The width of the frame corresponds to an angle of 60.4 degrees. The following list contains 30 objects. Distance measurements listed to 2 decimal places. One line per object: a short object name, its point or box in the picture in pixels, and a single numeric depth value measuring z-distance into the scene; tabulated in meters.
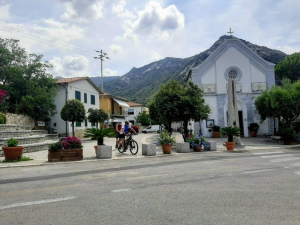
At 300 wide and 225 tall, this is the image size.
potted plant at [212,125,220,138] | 28.22
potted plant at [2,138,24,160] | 10.74
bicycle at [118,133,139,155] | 13.38
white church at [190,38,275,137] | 28.89
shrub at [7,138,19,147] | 10.91
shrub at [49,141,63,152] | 10.84
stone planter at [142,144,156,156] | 12.92
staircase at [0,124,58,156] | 14.40
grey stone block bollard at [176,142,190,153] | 14.46
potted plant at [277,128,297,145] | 18.81
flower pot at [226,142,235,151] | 15.50
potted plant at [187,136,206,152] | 14.88
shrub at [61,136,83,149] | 11.21
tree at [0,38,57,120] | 26.91
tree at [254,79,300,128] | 19.77
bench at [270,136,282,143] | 19.92
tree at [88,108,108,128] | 30.47
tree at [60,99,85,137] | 24.94
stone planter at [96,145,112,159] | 11.89
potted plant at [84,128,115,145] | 12.57
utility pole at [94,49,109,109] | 43.13
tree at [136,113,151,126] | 68.88
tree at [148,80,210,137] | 17.34
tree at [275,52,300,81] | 45.16
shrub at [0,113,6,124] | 19.19
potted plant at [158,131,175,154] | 13.57
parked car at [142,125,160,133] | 57.19
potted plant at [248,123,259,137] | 27.95
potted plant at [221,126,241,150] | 16.02
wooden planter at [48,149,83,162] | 10.80
